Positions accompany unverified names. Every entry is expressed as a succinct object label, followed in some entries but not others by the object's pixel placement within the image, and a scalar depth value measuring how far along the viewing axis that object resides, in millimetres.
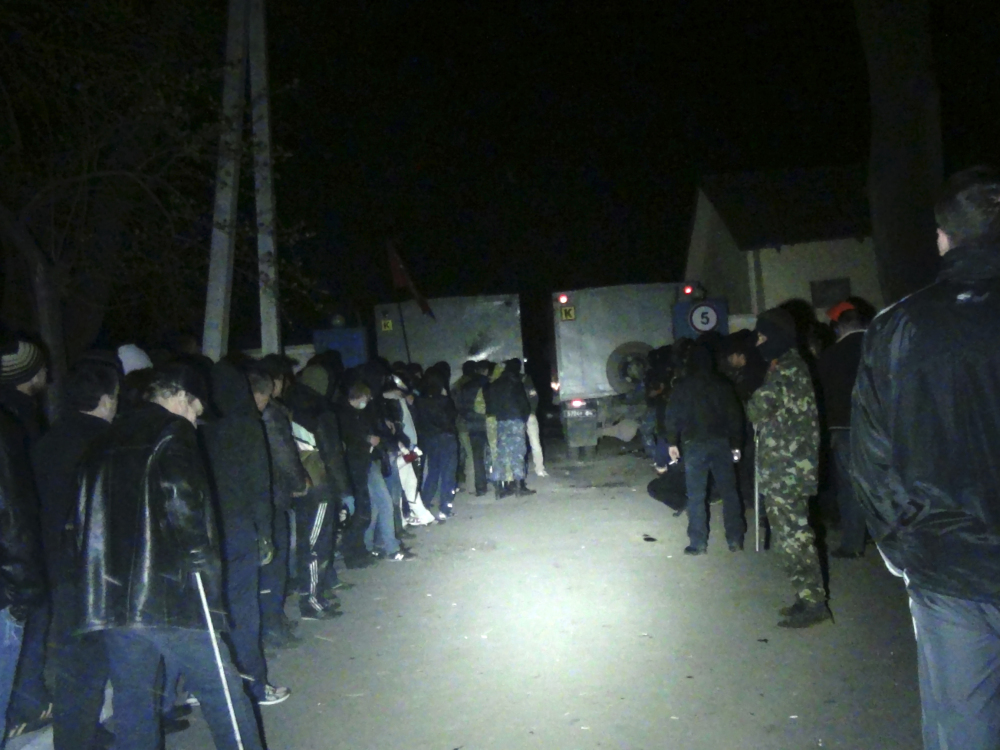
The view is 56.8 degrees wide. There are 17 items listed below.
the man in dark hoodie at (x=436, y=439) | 11914
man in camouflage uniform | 6457
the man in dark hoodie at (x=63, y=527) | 4512
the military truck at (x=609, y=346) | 17016
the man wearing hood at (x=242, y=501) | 5434
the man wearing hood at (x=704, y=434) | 8672
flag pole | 17016
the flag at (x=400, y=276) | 16812
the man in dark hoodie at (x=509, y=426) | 13117
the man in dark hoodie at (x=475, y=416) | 13680
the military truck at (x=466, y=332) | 17562
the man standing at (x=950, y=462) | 2805
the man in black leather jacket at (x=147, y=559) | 3865
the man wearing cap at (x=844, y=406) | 8219
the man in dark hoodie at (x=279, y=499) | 6492
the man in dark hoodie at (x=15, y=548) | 4129
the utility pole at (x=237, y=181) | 8977
